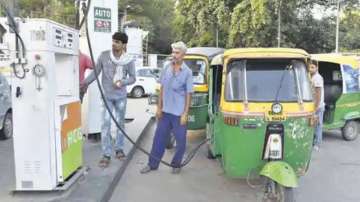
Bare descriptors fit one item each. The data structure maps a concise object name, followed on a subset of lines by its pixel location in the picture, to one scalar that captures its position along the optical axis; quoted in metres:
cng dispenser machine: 5.39
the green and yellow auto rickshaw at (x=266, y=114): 5.78
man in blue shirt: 7.21
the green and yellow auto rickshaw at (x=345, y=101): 10.91
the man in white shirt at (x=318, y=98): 9.64
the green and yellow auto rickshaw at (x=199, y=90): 9.91
